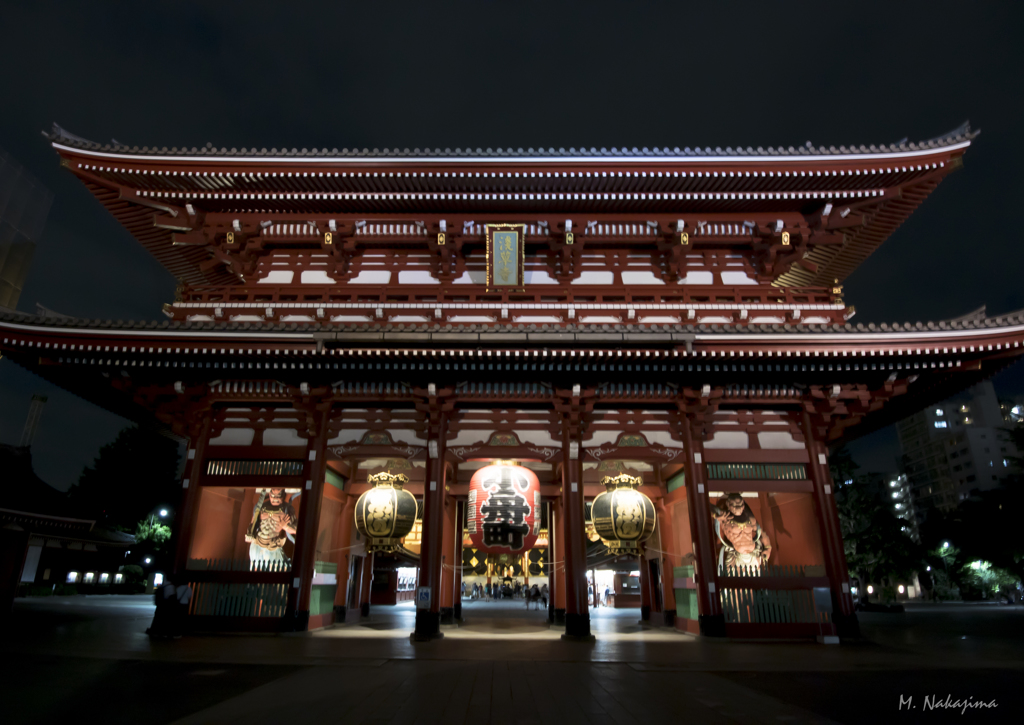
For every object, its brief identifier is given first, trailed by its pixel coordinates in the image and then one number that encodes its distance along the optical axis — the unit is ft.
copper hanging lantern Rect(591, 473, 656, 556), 40.29
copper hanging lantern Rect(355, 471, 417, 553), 40.19
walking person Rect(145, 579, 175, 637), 36.78
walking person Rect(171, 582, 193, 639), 37.12
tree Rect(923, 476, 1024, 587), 91.99
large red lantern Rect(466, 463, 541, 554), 38.83
